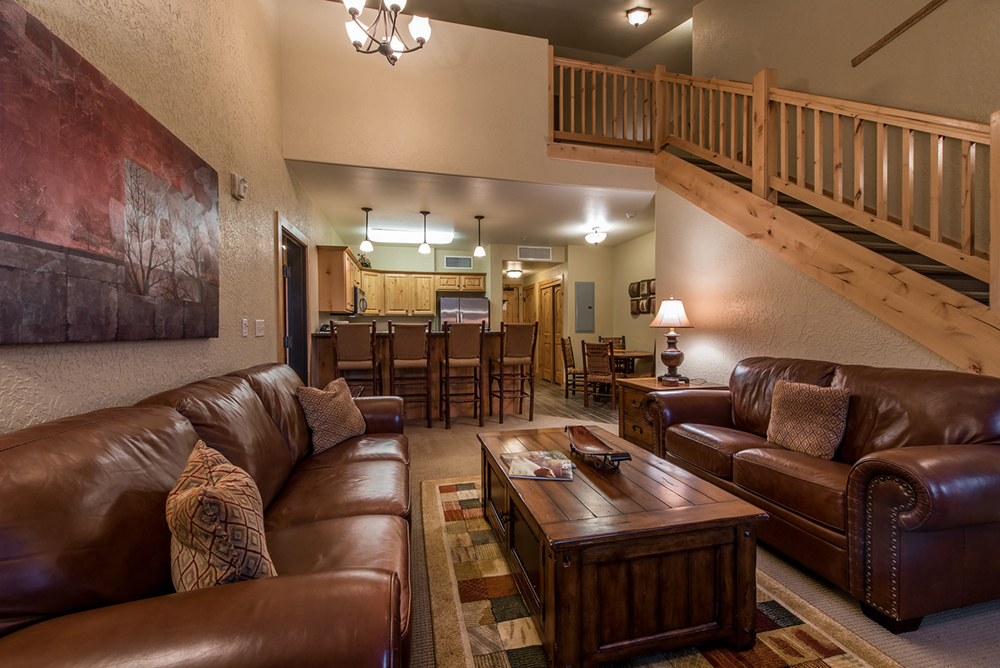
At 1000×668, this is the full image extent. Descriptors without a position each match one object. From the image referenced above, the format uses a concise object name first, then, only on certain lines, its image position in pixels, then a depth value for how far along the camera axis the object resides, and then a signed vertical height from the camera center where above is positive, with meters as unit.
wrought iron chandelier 2.60 +2.02
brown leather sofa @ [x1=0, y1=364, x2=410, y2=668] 0.67 -0.48
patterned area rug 1.39 -1.10
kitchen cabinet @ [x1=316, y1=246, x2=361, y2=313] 5.14 +0.63
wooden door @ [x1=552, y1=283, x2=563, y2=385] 8.04 -0.07
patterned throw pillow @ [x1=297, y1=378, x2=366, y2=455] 2.34 -0.50
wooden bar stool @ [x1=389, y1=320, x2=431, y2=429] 4.62 -0.23
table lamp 3.70 +0.02
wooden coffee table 1.28 -0.79
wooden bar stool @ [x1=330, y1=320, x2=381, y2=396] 4.51 -0.21
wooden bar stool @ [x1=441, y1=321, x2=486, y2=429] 4.69 -0.26
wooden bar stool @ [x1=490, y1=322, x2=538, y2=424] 4.89 -0.27
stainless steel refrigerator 7.75 +0.34
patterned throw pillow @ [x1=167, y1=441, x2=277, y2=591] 0.83 -0.43
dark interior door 4.24 +0.26
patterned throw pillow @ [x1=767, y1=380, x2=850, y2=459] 2.12 -0.49
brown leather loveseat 1.45 -0.66
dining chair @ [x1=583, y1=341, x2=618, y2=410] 5.73 -0.55
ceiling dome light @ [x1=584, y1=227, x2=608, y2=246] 5.95 +1.26
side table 3.36 -0.72
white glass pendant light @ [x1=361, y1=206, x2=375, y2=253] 5.82 +1.14
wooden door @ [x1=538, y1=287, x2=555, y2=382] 8.60 -0.20
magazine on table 1.77 -0.61
